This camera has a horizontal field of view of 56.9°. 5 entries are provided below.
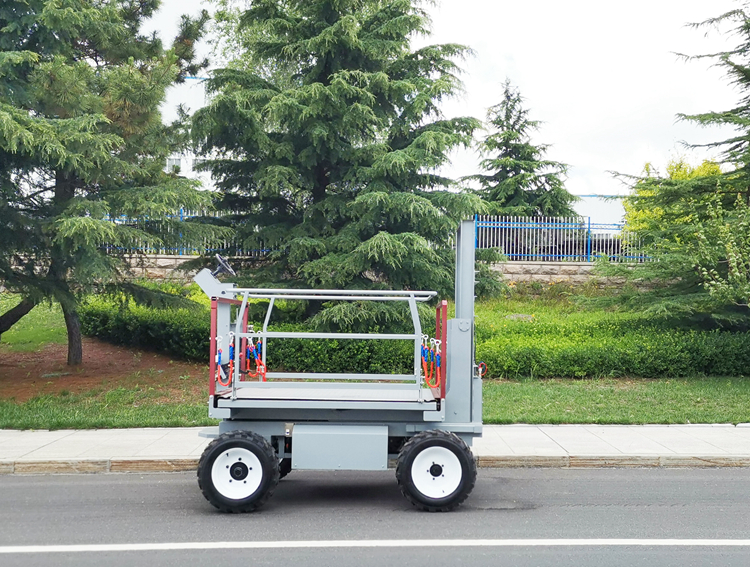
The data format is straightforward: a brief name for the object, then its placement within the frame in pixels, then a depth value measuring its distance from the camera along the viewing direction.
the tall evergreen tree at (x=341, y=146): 13.16
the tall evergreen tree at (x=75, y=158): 10.29
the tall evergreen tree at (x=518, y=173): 28.69
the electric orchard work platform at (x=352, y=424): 6.23
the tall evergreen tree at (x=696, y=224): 13.81
